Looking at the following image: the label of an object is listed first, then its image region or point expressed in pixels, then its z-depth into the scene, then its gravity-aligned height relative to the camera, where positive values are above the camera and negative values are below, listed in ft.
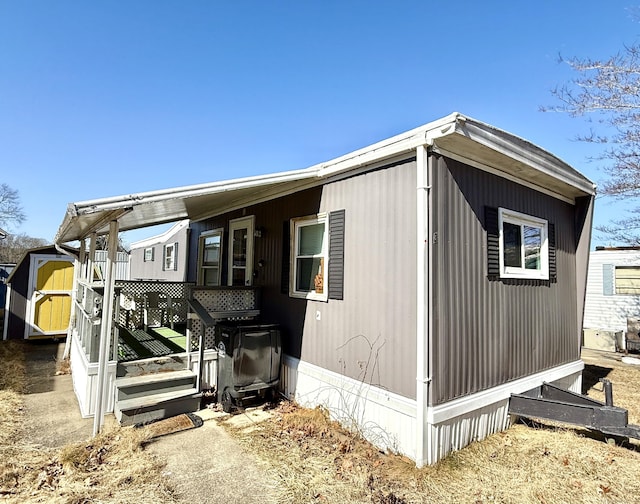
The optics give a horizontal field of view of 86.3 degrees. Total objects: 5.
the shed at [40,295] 28.76 -2.46
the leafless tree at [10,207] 79.56 +13.78
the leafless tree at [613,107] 26.50 +14.20
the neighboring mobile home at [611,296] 37.29 -1.70
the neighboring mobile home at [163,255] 31.40 +1.54
